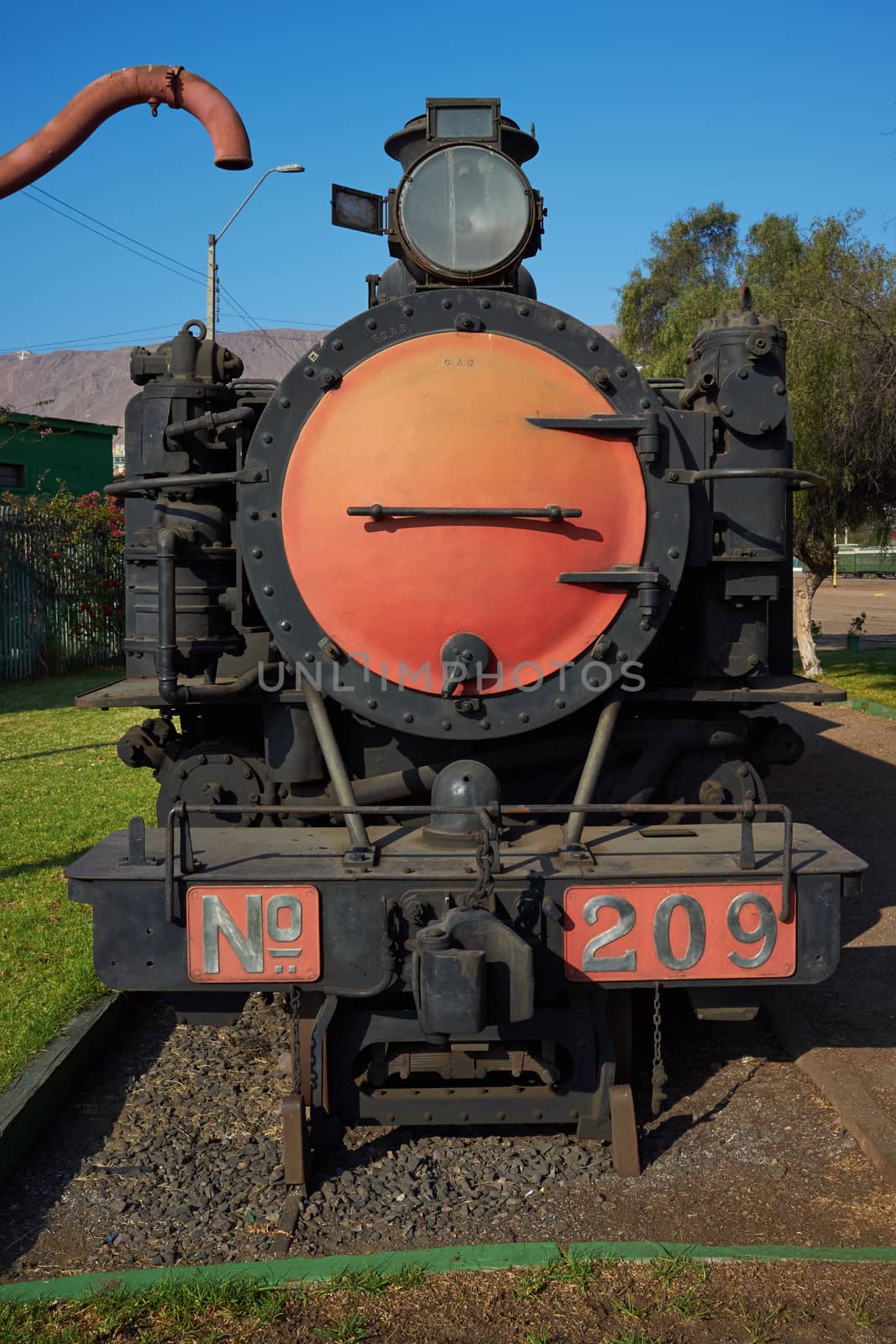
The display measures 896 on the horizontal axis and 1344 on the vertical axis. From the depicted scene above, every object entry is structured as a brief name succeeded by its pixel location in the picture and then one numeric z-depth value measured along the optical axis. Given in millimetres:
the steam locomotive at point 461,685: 2980
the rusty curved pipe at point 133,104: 4465
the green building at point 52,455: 20250
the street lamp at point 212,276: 19578
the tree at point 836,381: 13117
